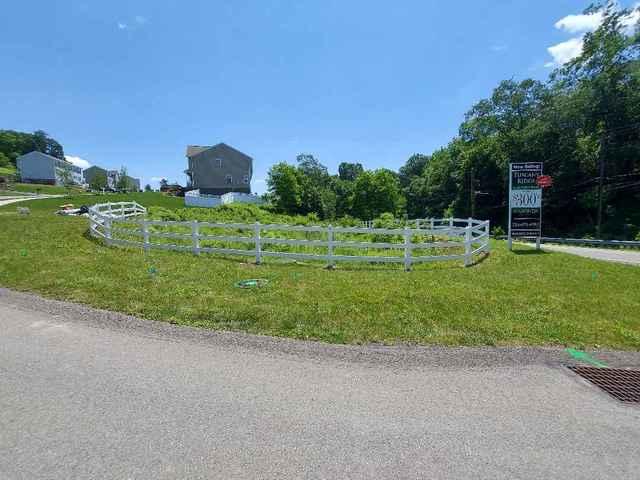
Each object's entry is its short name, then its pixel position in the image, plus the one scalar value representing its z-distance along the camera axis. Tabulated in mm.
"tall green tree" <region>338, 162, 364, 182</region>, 115312
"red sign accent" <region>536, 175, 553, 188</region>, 13617
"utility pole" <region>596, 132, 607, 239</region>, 26750
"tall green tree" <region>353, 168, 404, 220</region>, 55125
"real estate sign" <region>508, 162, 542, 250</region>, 13781
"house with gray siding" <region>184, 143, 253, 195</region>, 51531
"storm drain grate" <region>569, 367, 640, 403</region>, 3422
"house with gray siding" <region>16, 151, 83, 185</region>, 75688
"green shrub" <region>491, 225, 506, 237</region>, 31266
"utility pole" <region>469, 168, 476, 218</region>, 42000
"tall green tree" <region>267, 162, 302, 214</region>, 45188
